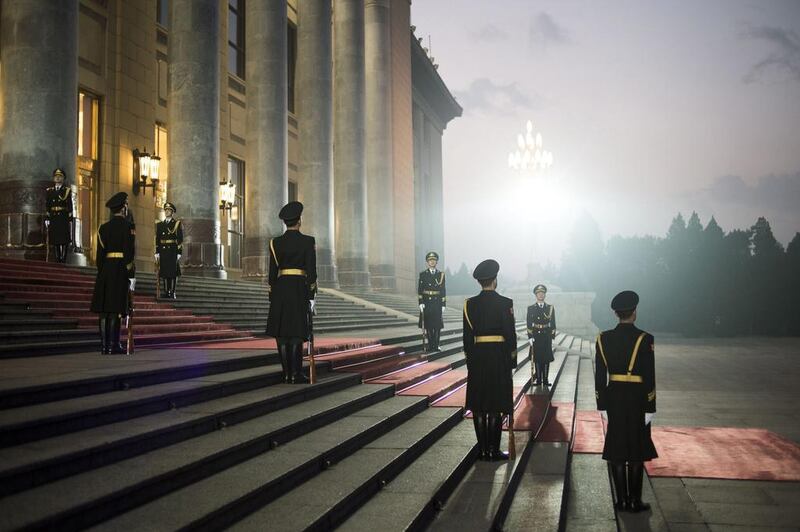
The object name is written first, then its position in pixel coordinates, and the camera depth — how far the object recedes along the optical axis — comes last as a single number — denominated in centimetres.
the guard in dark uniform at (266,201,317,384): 822
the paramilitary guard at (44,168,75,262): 1360
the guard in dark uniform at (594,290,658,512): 614
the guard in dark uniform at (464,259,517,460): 699
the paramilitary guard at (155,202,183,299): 1382
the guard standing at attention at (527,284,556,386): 1334
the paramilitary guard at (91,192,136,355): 901
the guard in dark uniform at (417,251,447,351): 1449
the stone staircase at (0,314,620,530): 420
